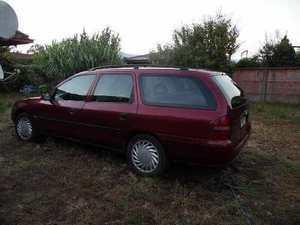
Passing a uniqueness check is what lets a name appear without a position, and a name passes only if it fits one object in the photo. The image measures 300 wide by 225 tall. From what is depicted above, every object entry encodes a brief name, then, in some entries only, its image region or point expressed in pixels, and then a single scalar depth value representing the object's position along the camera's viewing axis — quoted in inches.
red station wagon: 145.9
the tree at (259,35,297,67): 615.2
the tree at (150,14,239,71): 535.2
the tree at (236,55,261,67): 587.2
